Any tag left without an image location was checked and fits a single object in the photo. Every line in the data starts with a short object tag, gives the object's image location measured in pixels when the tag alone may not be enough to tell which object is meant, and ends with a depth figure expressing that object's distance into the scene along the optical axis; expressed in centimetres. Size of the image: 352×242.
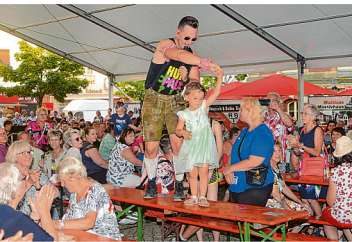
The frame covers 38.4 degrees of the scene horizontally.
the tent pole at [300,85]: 1152
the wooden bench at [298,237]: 420
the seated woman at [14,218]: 254
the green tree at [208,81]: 3346
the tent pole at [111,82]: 1595
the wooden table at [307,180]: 515
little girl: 410
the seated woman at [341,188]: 449
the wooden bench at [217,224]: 425
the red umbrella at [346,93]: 1424
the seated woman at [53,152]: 676
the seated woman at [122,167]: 641
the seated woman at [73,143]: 624
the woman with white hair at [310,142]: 553
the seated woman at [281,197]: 476
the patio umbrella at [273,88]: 1338
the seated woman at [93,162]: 673
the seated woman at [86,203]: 345
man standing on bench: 425
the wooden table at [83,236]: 322
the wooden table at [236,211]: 362
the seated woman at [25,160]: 471
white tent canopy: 995
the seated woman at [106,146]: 775
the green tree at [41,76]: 2645
